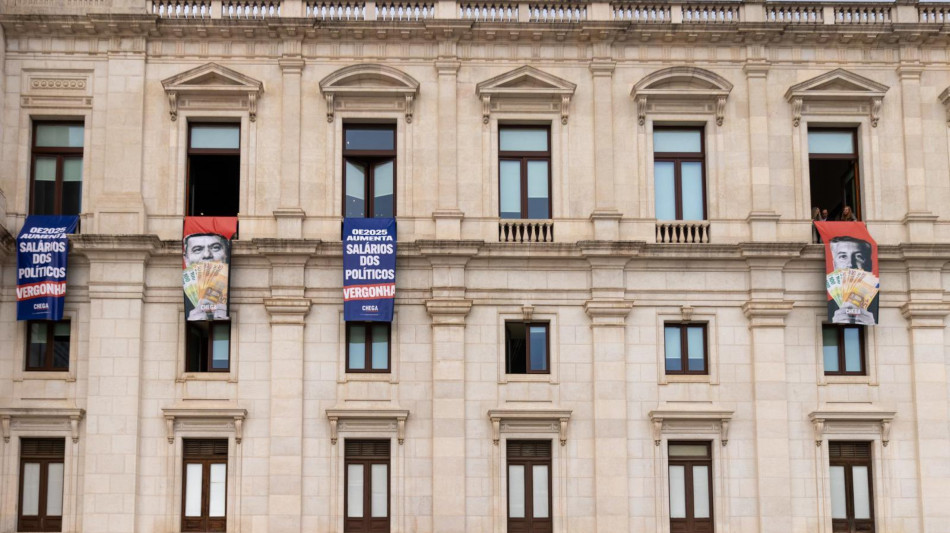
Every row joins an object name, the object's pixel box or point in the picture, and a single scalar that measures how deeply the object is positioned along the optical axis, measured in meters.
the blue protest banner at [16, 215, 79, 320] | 33.41
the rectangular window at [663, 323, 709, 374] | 34.47
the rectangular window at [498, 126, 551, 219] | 35.41
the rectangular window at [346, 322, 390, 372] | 34.22
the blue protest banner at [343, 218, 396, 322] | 33.56
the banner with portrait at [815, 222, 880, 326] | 33.88
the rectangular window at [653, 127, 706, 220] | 35.56
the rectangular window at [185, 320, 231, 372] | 34.09
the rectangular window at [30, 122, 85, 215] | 35.00
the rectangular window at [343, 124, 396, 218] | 35.28
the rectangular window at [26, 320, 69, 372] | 34.00
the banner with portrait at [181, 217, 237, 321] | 33.25
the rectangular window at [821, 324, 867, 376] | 34.59
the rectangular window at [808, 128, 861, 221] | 35.97
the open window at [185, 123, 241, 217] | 35.34
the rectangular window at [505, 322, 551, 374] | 34.38
